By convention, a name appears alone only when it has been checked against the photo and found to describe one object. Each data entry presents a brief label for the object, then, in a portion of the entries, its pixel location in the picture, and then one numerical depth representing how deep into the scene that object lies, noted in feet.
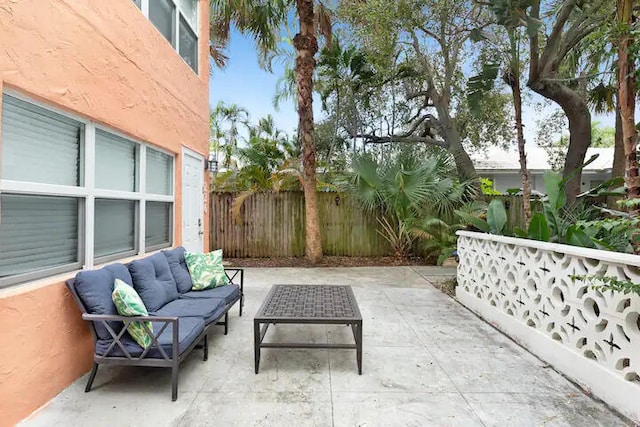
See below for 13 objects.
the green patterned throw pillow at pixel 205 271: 13.24
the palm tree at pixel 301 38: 24.49
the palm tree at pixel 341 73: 28.58
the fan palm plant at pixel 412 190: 24.75
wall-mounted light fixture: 20.54
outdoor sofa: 8.09
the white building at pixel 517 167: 43.06
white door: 17.16
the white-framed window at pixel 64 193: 7.50
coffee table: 9.33
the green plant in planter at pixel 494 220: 14.80
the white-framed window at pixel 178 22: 14.06
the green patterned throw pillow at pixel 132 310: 8.16
